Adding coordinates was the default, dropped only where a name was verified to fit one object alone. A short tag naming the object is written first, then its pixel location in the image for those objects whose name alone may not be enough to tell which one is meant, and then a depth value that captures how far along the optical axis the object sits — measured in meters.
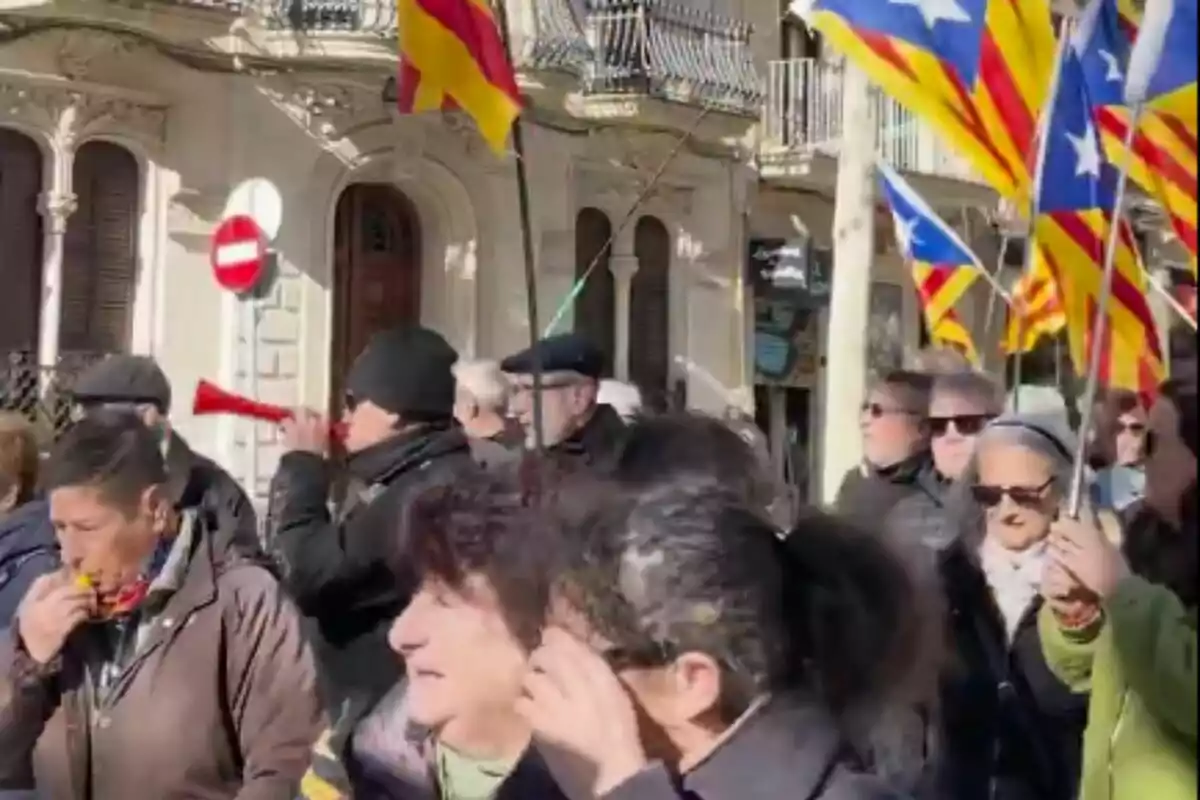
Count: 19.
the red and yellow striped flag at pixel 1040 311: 11.43
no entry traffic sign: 15.46
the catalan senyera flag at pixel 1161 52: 4.46
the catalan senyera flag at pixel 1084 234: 6.48
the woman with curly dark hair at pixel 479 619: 2.75
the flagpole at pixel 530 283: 4.49
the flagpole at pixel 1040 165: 6.41
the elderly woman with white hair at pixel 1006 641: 4.54
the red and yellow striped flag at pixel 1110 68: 7.09
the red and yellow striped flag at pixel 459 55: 6.67
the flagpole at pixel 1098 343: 4.18
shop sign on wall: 20.67
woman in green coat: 1.82
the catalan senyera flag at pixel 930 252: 13.88
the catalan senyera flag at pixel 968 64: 7.18
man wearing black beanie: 4.50
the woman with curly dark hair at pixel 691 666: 2.41
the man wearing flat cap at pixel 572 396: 5.43
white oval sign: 15.49
